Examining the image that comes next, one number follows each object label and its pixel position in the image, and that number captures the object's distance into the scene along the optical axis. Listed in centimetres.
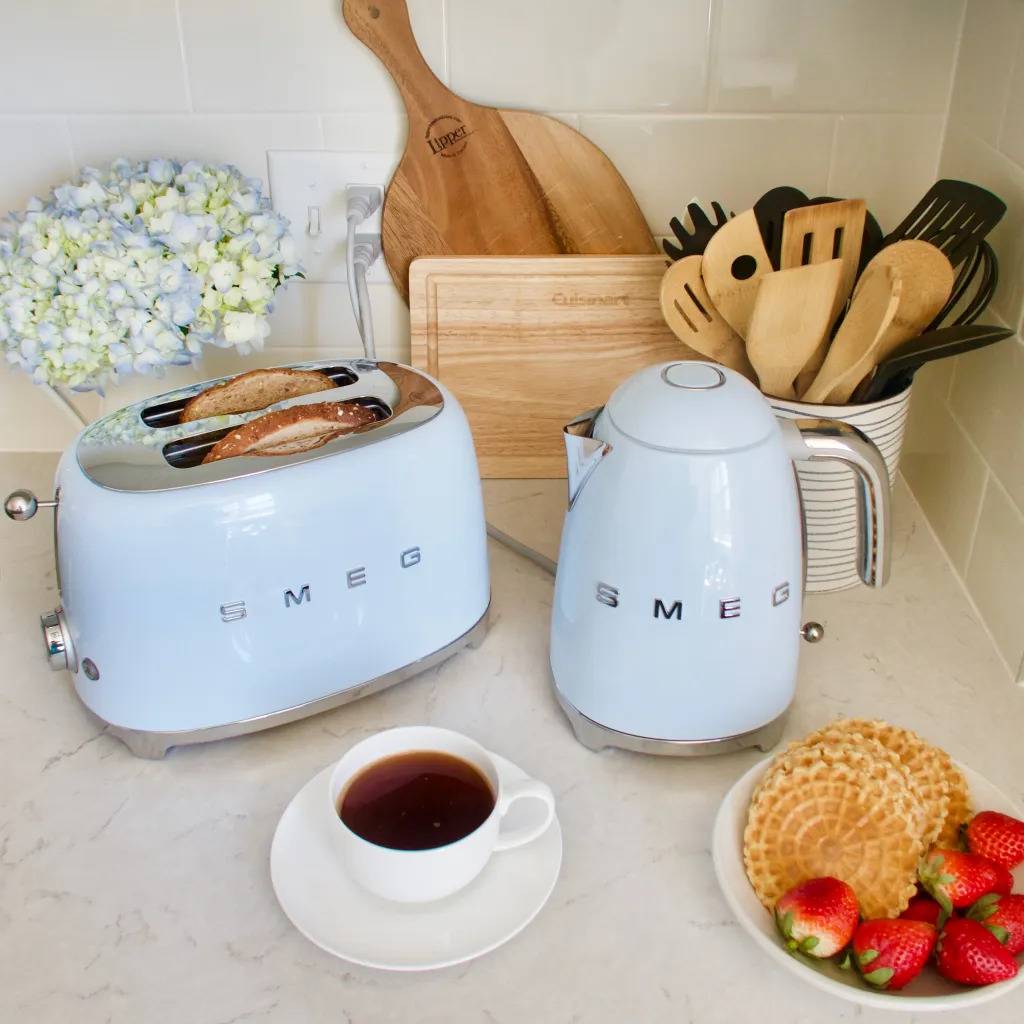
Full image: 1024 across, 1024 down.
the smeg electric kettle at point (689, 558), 66
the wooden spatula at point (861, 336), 81
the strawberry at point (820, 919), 60
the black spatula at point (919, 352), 80
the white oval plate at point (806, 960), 58
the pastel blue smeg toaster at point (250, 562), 69
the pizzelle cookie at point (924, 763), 66
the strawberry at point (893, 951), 59
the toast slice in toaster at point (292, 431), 73
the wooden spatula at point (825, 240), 88
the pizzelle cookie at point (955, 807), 67
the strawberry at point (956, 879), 61
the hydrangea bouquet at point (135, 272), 89
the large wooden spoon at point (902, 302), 83
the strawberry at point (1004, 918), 59
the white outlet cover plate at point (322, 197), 103
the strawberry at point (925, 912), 62
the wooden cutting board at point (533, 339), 102
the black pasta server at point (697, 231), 92
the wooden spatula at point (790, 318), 81
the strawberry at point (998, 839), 63
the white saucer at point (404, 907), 63
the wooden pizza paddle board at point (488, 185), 99
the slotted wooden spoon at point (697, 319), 89
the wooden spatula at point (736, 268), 87
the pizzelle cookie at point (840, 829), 62
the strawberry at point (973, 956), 58
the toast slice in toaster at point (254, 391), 79
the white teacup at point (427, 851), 62
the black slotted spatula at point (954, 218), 85
